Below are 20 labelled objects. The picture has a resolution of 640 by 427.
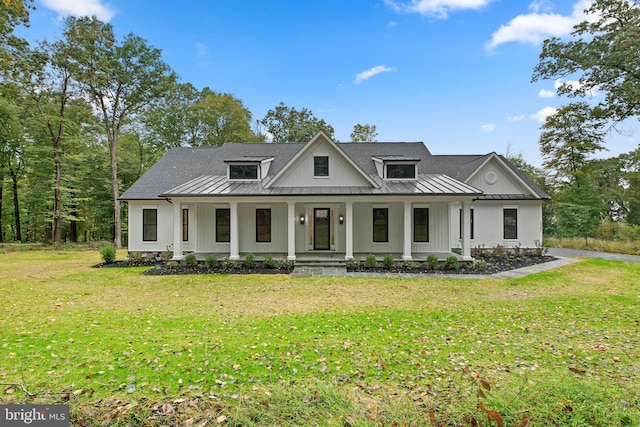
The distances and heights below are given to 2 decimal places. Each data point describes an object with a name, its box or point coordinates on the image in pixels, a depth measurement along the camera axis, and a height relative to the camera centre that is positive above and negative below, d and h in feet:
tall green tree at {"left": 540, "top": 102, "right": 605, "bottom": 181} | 81.03 +21.19
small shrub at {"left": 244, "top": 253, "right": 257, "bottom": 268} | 39.63 -6.68
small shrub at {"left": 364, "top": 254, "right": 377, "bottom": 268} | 39.34 -6.76
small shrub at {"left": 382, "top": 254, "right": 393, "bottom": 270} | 39.01 -6.69
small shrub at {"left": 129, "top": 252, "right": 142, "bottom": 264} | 44.72 -7.11
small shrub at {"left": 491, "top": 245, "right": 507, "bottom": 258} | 48.32 -6.53
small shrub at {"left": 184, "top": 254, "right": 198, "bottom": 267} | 39.99 -6.68
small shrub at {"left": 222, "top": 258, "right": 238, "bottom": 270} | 39.63 -7.24
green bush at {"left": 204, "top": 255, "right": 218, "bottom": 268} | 39.60 -6.69
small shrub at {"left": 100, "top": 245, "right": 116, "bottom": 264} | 44.09 -6.41
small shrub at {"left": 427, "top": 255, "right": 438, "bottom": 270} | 39.04 -6.72
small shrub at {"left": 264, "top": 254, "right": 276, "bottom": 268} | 39.40 -6.79
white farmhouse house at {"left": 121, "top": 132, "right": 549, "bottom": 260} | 41.63 +1.49
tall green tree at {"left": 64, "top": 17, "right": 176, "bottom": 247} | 65.16 +35.54
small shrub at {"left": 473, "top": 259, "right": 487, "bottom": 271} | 39.37 -7.20
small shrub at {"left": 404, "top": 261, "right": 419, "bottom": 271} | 39.19 -7.26
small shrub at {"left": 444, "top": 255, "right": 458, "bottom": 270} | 39.17 -6.85
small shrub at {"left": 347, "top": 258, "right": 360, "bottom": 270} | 39.32 -7.05
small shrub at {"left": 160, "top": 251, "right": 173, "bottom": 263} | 46.10 -7.00
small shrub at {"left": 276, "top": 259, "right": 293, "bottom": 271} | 39.27 -7.18
